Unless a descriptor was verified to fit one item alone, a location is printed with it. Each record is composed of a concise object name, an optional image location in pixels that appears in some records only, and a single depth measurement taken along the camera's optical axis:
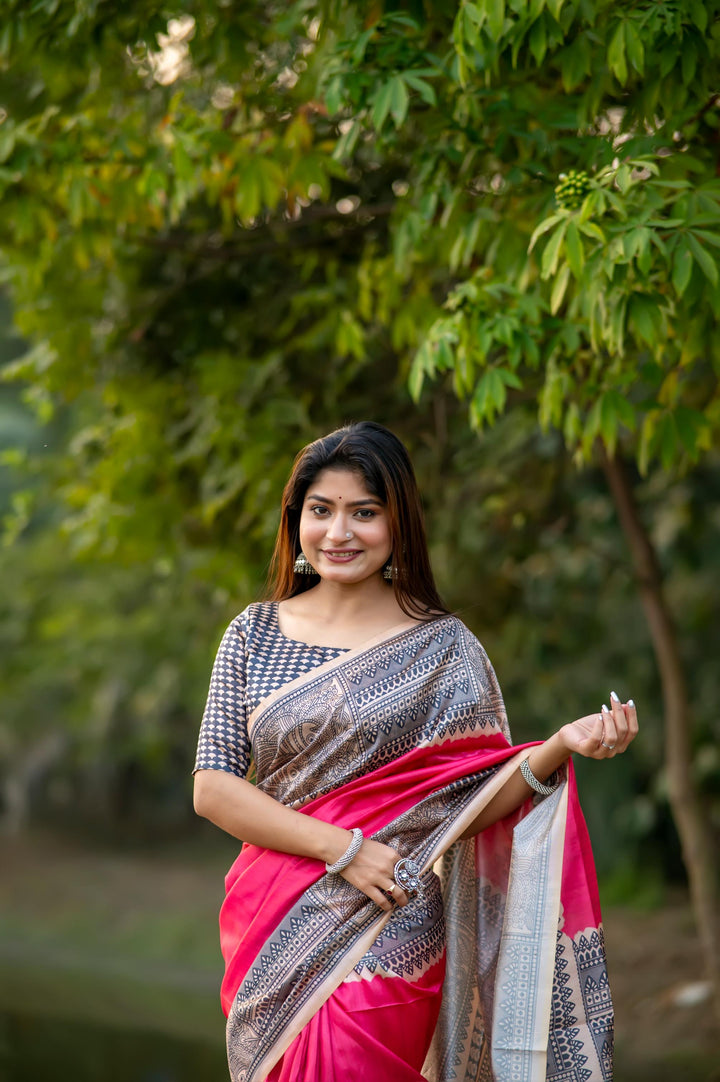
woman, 4.45
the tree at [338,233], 5.27
